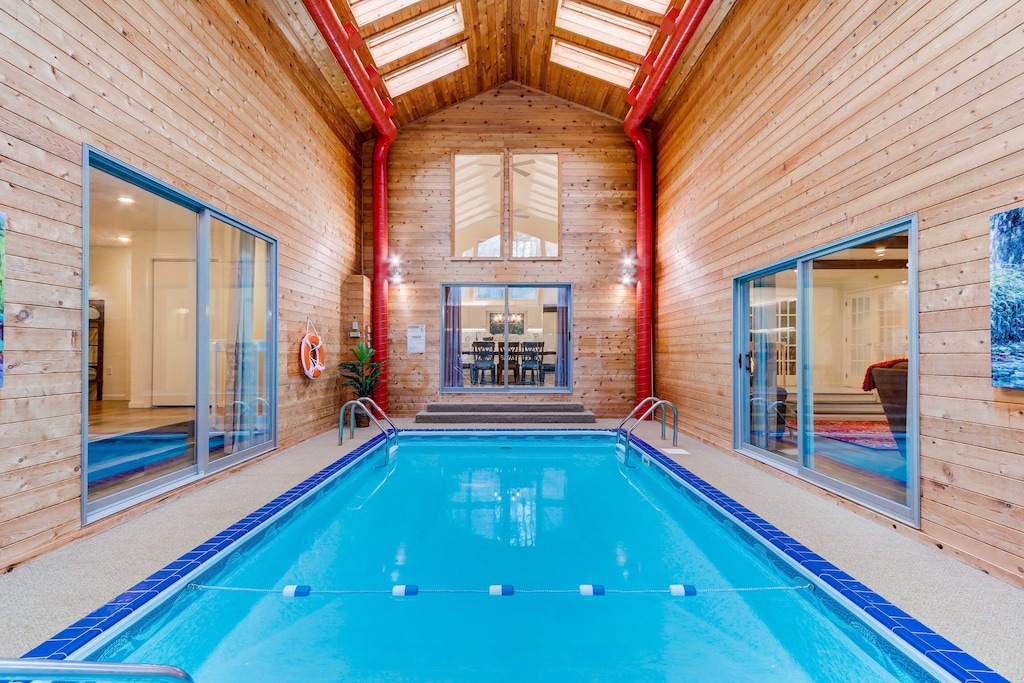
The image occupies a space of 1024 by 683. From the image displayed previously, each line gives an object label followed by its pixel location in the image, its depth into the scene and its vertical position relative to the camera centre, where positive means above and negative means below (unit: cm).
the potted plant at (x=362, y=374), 657 -40
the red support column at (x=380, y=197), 580 +211
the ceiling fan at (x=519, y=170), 780 +265
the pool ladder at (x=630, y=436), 504 -98
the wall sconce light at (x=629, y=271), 764 +109
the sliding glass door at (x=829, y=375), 322 -26
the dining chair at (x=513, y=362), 840 -30
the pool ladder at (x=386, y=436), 509 -103
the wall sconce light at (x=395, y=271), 765 +109
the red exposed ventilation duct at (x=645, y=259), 720 +121
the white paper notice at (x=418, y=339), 768 +7
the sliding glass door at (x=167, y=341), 382 +4
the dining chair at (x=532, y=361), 846 -28
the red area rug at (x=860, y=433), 454 -92
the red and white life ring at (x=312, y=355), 557 -12
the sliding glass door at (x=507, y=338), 782 +10
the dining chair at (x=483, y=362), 827 -29
